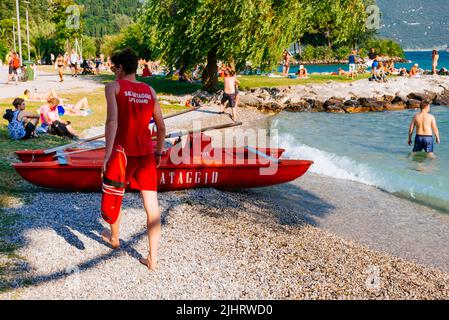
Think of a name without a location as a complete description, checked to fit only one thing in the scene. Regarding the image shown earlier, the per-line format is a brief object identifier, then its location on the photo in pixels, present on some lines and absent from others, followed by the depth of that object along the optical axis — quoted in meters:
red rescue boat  7.77
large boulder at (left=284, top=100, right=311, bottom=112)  24.90
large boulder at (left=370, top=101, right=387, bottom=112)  26.94
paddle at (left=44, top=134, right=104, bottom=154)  8.12
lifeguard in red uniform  4.69
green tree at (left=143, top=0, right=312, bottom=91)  20.78
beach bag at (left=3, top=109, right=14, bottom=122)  11.54
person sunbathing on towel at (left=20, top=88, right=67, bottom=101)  18.51
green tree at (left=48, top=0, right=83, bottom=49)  52.36
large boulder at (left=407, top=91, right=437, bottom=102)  29.70
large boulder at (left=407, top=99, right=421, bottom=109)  28.17
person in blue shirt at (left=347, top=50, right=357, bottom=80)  35.69
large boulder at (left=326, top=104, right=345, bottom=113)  25.42
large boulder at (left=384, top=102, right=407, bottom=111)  27.71
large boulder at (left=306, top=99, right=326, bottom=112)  25.50
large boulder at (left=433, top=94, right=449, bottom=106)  30.34
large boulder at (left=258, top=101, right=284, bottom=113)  23.49
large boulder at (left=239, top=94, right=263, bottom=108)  23.42
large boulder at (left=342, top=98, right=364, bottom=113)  25.94
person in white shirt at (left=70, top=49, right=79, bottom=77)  35.34
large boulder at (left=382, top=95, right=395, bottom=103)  28.40
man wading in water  12.55
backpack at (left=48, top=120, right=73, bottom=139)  12.70
